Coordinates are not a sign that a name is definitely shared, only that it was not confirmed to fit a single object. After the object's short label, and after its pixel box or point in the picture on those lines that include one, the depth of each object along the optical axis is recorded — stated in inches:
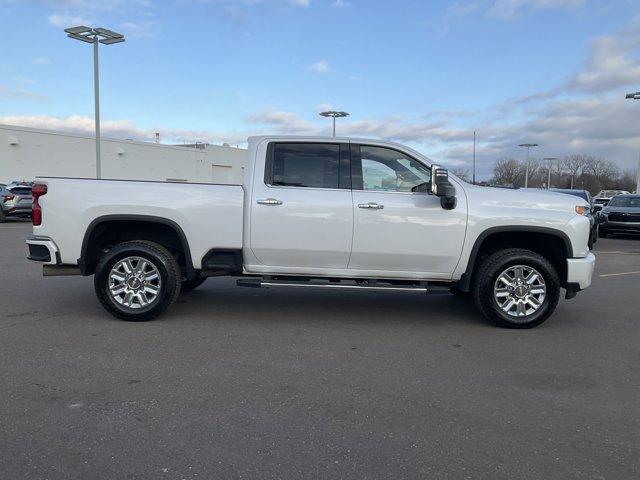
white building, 1424.7
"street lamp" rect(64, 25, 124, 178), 873.2
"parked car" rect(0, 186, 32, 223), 856.3
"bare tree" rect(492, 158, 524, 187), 2679.6
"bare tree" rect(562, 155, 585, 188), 3599.9
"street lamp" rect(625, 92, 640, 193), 1098.7
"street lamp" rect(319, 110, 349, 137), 1404.9
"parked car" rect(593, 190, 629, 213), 1055.5
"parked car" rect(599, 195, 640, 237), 784.3
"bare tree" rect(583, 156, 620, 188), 3595.0
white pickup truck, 234.7
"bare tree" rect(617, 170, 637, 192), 3520.4
